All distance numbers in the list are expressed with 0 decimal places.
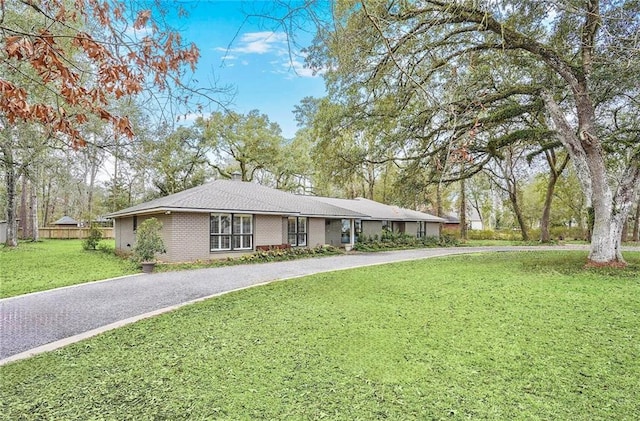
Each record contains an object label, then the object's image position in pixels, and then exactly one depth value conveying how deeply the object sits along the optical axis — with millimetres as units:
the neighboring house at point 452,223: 46094
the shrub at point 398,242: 22208
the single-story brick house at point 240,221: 14133
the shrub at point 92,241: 20641
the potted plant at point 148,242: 12508
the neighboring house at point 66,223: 37906
